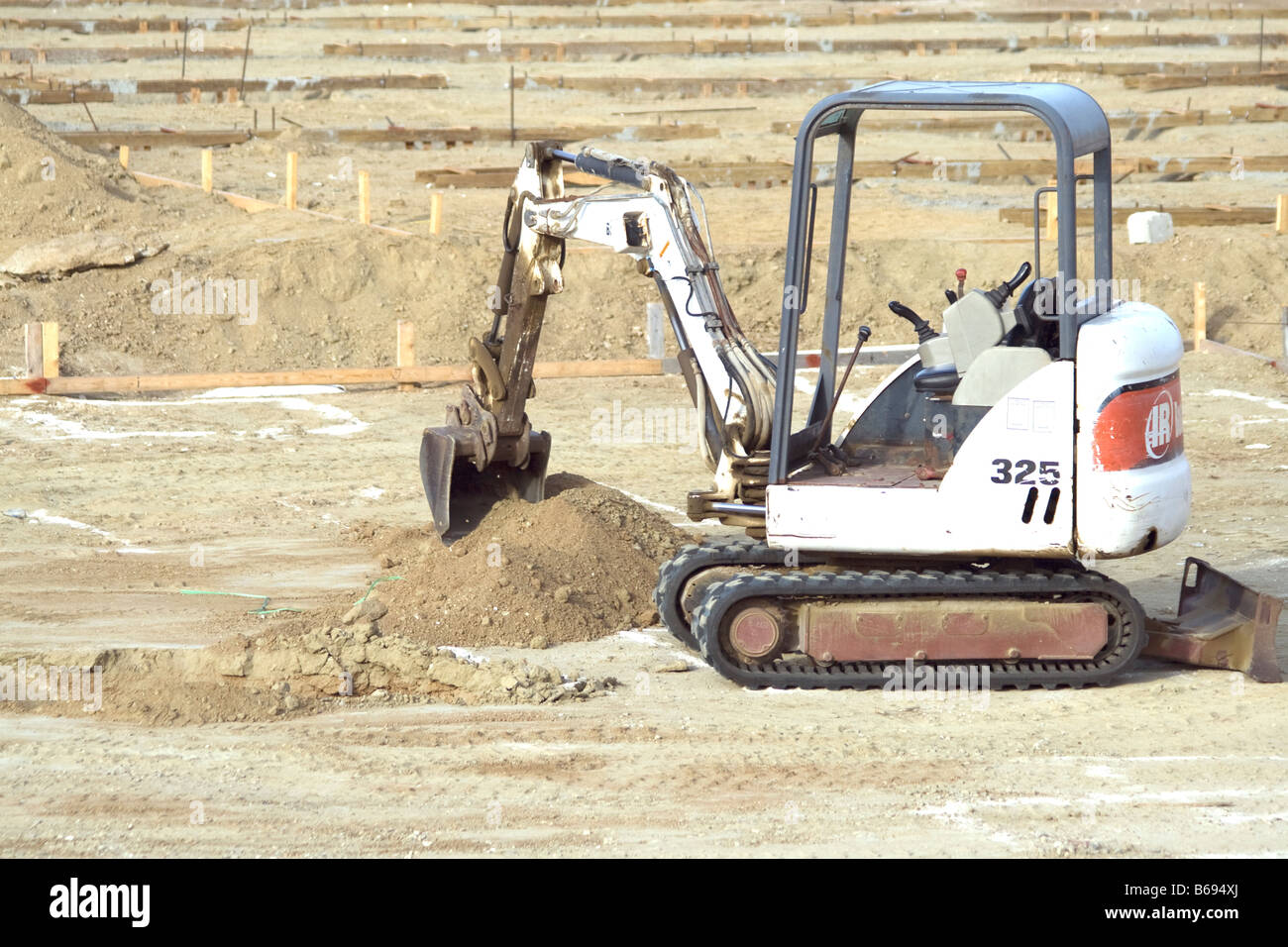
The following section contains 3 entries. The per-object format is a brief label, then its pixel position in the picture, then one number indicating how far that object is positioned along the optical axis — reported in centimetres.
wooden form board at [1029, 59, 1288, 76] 3244
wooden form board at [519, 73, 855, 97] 3156
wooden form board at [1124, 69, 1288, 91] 3156
